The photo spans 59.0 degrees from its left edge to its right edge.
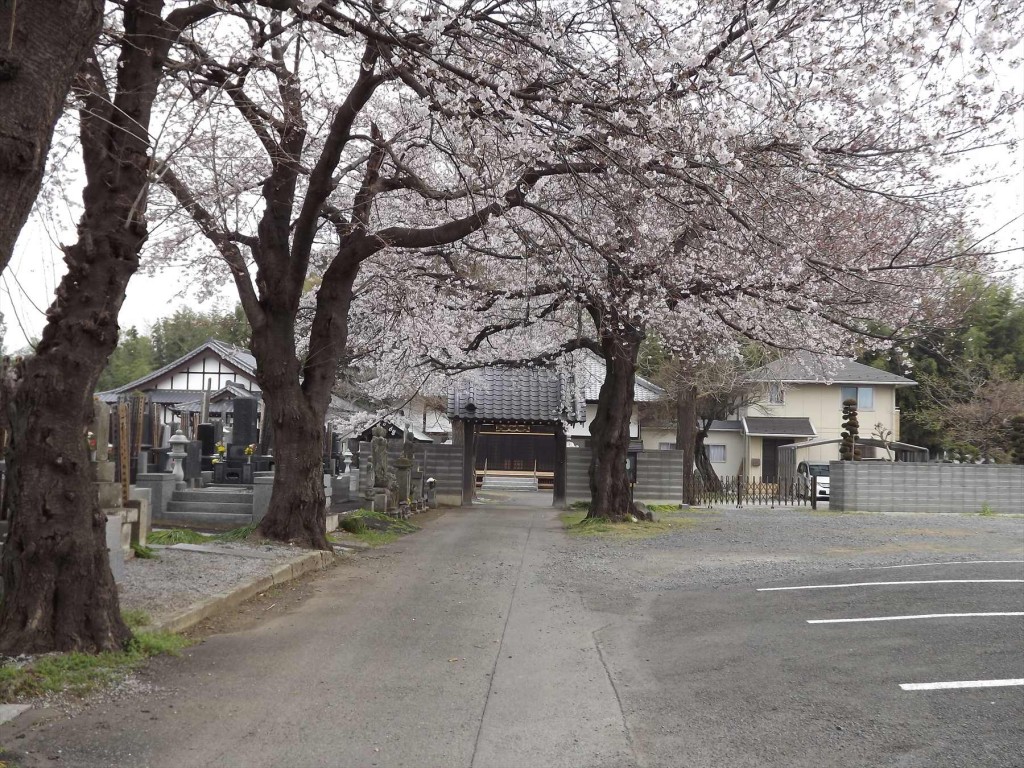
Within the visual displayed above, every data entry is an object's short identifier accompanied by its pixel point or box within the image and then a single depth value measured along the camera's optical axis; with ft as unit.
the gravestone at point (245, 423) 73.15
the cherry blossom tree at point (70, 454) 21.12
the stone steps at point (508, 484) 144.66
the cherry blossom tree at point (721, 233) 29.30
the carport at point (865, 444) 127.44
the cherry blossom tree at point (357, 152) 29.68
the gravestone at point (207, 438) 75.66
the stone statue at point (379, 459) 69.77
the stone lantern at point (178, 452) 61.57
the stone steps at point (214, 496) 58.18
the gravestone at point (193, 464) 62.80
